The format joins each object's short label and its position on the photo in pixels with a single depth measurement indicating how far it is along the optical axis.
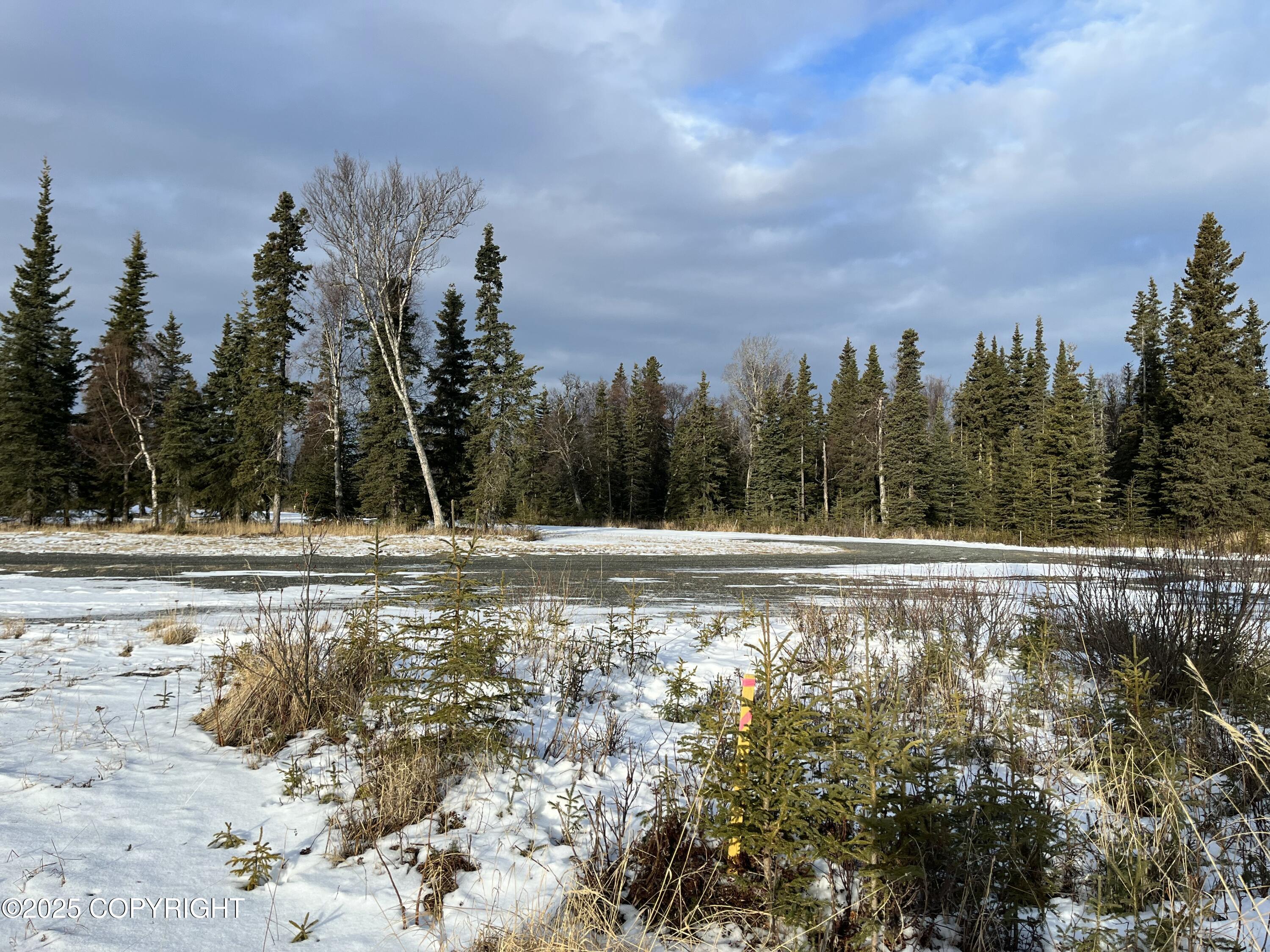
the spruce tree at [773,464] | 48.53
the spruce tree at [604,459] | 53.81
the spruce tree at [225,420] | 33.12
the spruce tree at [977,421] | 50.94
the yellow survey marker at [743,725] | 3.07
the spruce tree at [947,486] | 46.16
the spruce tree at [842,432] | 49.78
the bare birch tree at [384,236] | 25.67
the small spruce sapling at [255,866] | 3.25
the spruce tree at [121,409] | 32.81
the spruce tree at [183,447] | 31.80
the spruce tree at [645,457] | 54.81
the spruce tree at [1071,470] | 34.78
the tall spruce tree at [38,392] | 29.64
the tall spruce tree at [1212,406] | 32.25
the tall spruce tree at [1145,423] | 39.03
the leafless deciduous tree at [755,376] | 52.00
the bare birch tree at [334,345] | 32.56
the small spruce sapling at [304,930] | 2.95
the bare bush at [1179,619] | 5.54
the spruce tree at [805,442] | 50.91
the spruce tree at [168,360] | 38.34
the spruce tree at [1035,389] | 50.94
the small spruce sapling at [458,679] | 4.36
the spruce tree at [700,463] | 50.72
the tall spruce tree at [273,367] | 28.38
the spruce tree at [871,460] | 45.41
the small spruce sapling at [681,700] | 5.43
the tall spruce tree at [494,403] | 28.42
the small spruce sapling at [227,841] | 3.49
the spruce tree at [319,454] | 35.25
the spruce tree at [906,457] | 44.16
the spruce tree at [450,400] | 33.72
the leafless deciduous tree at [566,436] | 53.41
